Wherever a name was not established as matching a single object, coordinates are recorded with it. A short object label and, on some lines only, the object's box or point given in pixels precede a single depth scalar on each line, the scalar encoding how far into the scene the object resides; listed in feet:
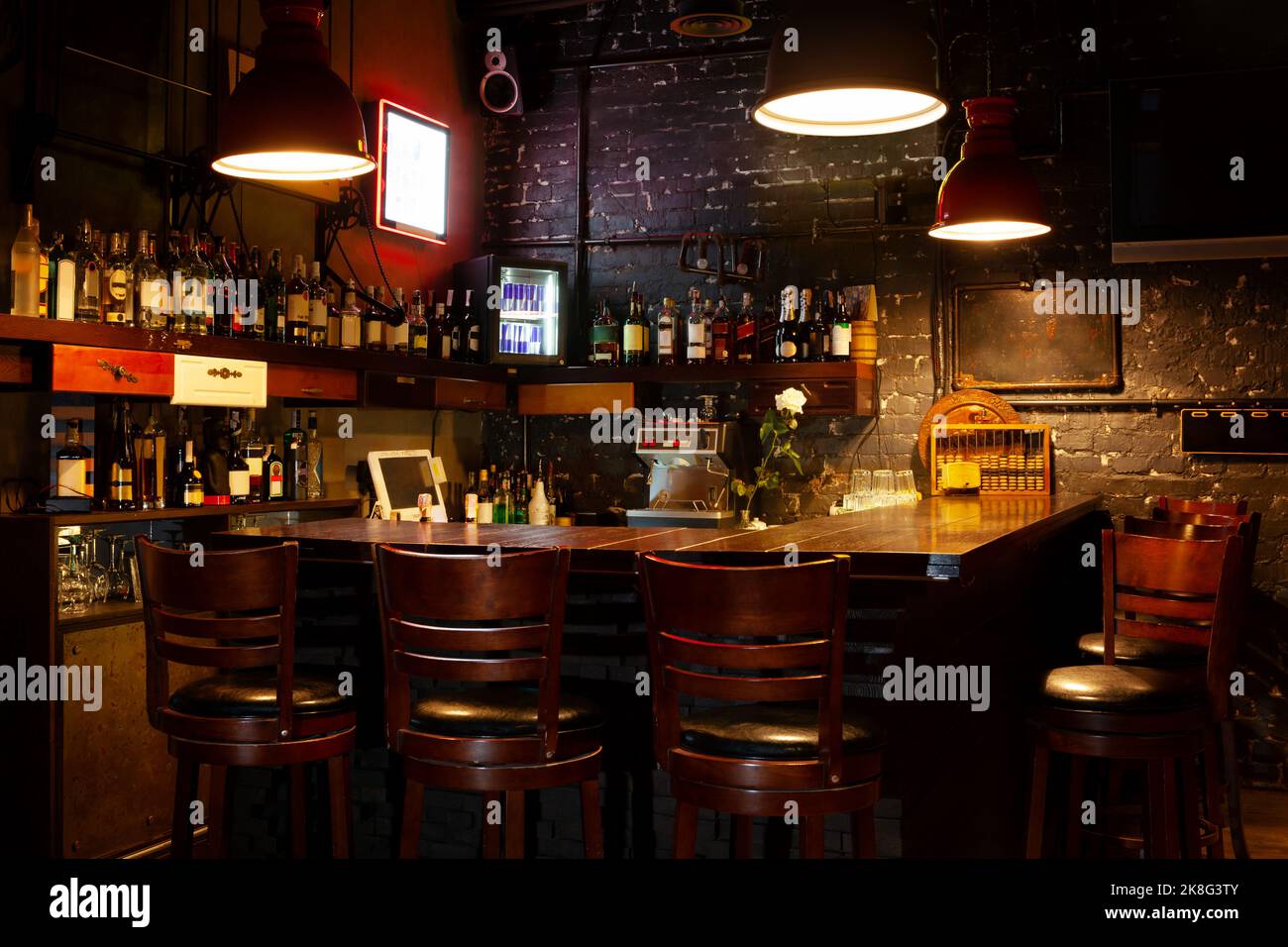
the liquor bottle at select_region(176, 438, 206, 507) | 14.47
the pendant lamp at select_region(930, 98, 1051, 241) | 14.14
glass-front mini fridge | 21.39
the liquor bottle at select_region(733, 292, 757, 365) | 20.93
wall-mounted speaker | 22.98
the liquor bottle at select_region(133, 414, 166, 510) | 14.25
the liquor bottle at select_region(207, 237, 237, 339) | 15.28
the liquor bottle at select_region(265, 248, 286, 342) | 16.15
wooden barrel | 20.25
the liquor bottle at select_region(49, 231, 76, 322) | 13.15
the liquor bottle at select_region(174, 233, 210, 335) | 14.55
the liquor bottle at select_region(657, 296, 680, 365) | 21.37
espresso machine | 20.53
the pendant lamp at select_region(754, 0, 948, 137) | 9.30
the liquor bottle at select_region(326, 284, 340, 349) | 17.63
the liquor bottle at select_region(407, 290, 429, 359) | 19.70
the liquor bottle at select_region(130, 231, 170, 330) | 13.98
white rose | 19.80
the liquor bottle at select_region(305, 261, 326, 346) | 16.88
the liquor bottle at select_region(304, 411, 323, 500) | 16.85
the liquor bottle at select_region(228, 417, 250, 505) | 15.16
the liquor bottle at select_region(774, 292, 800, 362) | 20.42
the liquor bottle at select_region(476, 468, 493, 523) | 21.61
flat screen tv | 18.11
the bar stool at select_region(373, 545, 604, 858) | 8.18
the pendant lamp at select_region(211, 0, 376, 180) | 10.23
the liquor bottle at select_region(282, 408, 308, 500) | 16.44
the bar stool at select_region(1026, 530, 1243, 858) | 9.48
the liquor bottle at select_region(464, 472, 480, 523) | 20.97
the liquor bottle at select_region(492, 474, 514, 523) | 21.99
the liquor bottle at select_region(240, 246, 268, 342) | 15.87
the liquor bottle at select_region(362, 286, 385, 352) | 18.48
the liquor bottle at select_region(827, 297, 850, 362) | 20.03
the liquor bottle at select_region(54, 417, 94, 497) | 13.61
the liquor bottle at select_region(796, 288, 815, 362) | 20.59
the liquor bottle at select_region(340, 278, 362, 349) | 17.75
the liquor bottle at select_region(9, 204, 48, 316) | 12.92
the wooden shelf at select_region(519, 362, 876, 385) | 19.97
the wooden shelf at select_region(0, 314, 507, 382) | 12.32
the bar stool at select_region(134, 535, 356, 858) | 8.83
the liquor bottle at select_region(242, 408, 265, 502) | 15.58
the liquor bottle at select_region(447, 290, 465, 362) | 21.01
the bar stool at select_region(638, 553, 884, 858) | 7.64
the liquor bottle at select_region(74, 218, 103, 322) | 13.41
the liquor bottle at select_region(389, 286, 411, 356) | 18.94
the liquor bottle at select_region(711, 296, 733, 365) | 21.08
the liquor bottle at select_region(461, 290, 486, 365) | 21.27
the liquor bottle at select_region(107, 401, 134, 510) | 13.85
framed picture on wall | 19.38
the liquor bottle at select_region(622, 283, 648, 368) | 21.66
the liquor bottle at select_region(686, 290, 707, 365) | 21.13
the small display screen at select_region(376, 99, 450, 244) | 20.16
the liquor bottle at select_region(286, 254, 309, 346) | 16.48
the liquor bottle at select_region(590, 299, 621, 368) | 21.75
